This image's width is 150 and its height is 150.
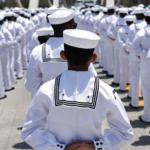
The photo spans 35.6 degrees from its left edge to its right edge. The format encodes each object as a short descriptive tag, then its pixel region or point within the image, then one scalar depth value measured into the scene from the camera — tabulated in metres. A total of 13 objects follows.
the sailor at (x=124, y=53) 5.87
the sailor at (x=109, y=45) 7.71
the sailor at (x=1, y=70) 5.83
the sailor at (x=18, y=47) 7.37
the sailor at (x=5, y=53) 6.00
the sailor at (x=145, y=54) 4.12
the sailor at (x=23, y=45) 8.82
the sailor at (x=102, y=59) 8.93
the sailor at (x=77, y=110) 1.53
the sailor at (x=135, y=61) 4.85
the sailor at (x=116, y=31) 6.61
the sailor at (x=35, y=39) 4.96
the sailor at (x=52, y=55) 2.55
